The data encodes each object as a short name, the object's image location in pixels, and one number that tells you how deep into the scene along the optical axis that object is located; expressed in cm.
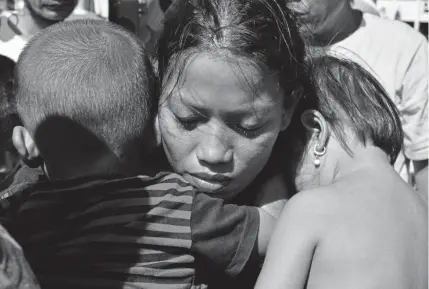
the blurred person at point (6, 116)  118
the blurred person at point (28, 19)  162
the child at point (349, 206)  101
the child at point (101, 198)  97
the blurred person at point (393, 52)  164
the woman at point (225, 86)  101
